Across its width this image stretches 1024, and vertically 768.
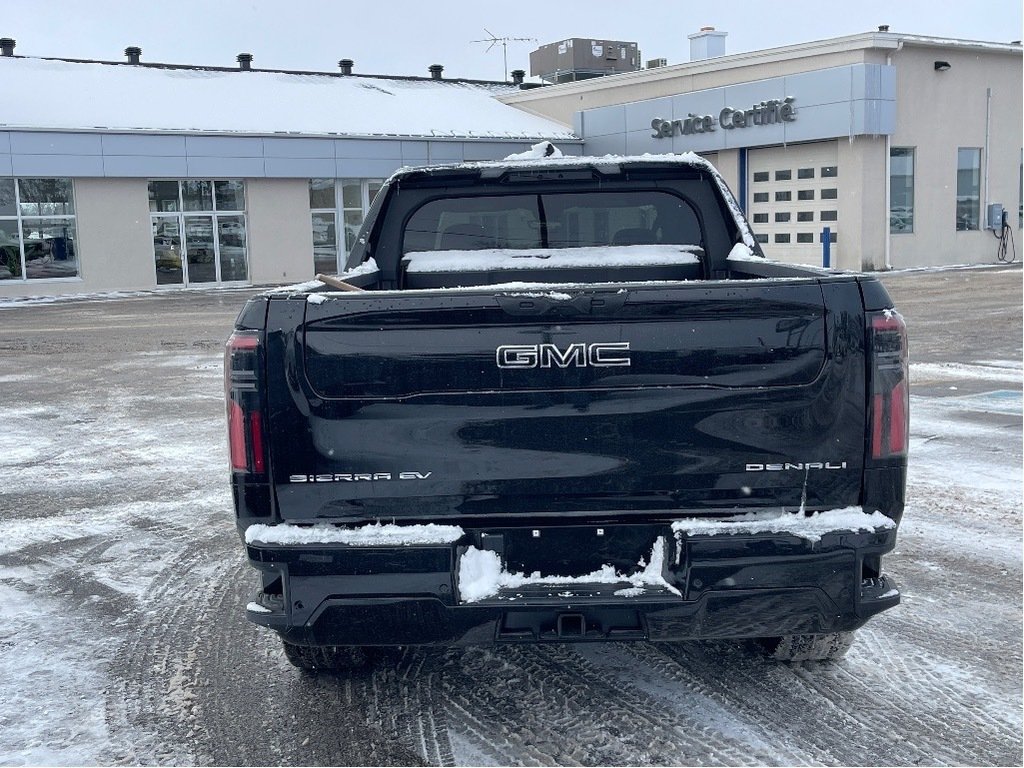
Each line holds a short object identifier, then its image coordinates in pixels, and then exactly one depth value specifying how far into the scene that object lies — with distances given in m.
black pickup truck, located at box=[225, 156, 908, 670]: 3.19
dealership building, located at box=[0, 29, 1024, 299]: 28.64
